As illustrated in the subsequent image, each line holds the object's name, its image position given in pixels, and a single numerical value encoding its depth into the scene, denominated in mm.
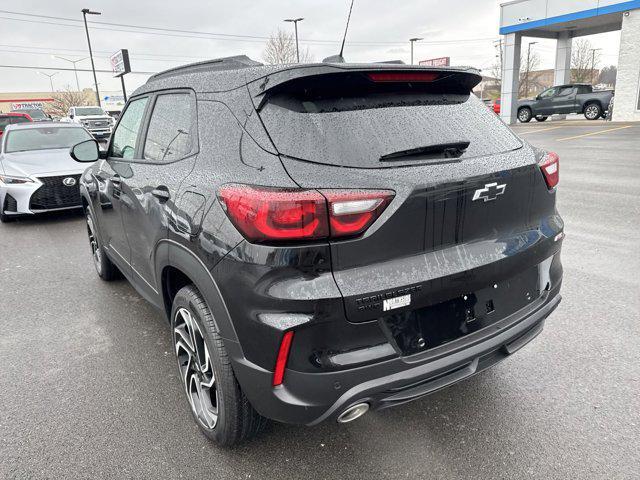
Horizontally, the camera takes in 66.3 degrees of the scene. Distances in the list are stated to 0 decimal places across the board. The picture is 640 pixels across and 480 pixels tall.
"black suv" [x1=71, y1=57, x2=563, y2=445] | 1826
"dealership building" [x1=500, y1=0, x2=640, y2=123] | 21647
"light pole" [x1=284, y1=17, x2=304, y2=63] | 33672
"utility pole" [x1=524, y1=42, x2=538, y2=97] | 56925
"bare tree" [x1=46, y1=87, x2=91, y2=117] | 59012
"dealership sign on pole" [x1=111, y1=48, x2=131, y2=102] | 26875
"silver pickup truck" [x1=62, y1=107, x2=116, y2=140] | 24672
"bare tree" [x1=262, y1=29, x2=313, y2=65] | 35906
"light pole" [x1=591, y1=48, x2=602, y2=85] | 63041
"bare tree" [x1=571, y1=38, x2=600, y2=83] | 54869
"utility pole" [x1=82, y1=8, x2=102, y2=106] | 30047
